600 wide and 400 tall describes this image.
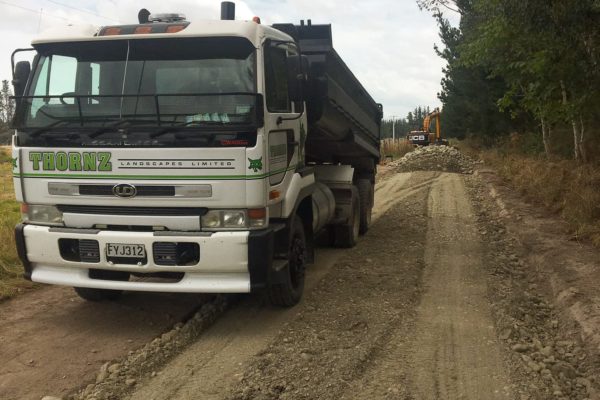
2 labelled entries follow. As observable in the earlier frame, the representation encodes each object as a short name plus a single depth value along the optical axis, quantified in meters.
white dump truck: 4.58
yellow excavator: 33.00
